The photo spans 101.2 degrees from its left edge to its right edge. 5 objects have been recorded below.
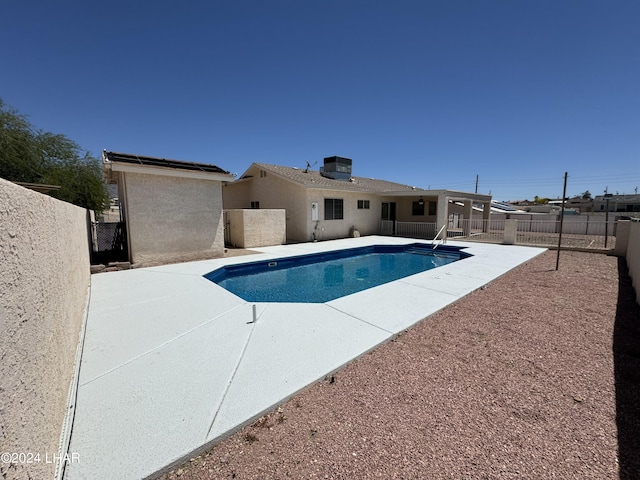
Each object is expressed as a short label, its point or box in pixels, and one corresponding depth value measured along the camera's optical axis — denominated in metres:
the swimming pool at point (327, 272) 7.49
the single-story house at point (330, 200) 15.32
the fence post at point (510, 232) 13.74
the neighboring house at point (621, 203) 35.66
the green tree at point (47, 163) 16.55
